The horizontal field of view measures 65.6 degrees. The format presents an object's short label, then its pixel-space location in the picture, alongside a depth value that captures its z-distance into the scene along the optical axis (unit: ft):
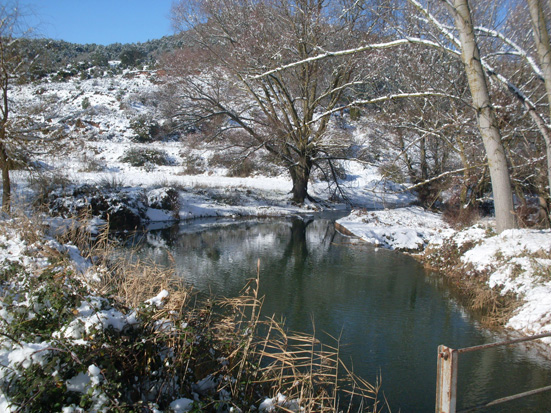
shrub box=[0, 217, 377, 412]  8.75
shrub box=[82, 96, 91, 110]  112.71
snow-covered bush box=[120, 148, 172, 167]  86.99
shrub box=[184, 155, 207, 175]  83.36
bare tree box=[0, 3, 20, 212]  34.55
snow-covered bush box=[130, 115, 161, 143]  105.75
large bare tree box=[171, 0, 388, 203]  51.85
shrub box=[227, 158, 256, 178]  83.17
